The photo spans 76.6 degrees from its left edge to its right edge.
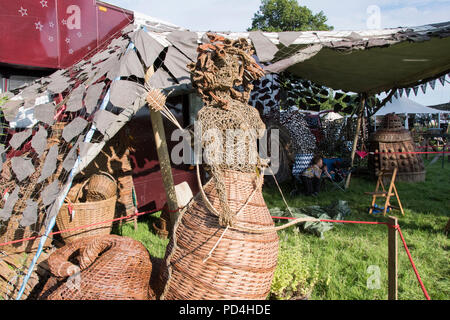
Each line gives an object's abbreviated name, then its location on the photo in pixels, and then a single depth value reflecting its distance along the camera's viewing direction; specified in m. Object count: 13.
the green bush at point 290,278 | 2.29
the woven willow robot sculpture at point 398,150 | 7.56
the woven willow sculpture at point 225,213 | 1.63
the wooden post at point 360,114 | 7.49
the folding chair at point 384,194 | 5.02
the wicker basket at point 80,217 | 3.51
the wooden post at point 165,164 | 3.50
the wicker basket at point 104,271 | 1.80
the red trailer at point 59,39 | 3.98
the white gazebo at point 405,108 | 17.11
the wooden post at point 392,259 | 1.76
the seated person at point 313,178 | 6.55
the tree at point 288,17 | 35.19
